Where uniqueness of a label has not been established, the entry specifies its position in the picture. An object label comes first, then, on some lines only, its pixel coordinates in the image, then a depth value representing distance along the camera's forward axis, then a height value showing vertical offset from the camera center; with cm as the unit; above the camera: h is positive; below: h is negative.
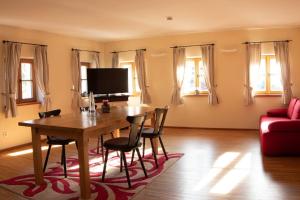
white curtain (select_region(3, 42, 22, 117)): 548 +29
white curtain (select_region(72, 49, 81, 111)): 705 +27
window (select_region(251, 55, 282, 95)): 671 +22
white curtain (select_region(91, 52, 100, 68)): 779 +87
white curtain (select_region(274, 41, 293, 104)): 645 +44
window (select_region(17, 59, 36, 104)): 594 +19
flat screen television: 696 +25
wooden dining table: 319 -44
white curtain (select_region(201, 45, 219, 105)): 700 +43
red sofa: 453 -80
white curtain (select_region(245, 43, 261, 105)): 667 +43
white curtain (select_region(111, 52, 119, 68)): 809 +85
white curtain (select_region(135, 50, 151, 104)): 765 +38
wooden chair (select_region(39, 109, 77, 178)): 395 -67
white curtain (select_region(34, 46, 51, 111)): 612 +40
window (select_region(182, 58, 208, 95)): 730 +25
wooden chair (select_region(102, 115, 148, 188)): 350 -66
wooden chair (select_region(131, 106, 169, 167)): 428 -60
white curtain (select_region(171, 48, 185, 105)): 730 +44
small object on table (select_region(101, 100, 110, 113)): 454 -26
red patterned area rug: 334 -115
